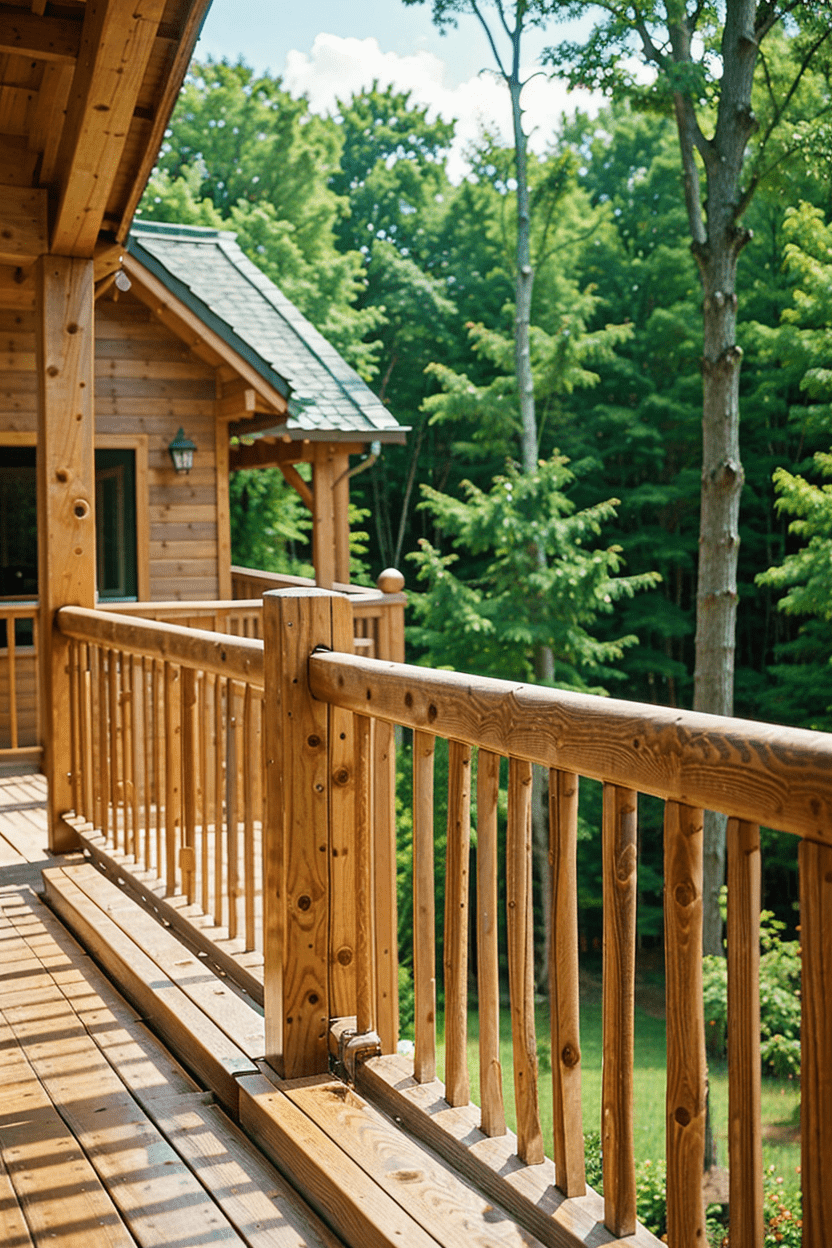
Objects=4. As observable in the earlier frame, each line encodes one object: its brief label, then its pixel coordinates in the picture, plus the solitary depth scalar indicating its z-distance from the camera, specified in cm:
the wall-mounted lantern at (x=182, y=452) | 1041
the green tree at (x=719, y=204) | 1130
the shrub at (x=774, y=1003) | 1111
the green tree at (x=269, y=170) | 2312
